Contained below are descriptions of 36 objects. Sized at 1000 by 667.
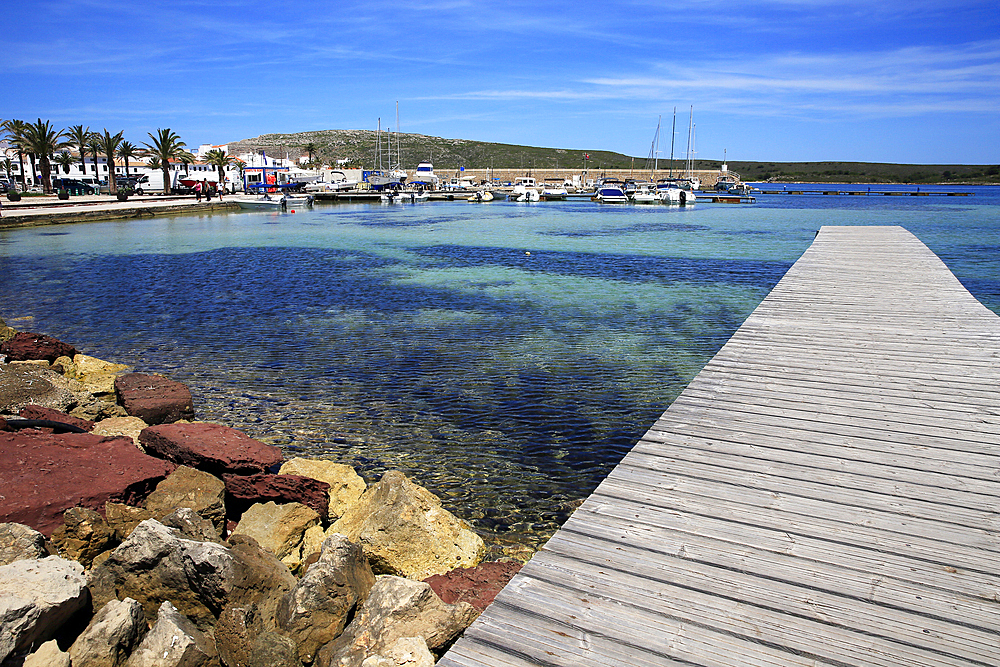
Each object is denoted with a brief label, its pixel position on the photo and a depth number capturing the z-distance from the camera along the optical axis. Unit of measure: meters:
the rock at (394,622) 3.96
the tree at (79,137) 79.66
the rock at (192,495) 6.02
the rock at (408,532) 5.52
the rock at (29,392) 8.38
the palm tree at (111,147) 74.01
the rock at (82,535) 5.14
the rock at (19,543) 4.52
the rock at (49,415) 7.85
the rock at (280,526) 5.89
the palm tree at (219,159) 101.31
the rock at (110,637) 3.86
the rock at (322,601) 4.27
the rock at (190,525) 5.31
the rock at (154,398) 9.09
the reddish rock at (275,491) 6.50
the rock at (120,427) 8.02
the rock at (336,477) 6.92
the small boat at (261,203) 71.94
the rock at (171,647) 3.90
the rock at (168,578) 4.55
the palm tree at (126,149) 86.19
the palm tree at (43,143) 71.06
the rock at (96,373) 10.48
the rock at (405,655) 3.59
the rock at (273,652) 4.04
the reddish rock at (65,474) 5.36
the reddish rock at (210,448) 6.93
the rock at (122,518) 5.50
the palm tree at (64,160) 98.96
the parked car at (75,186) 79.69
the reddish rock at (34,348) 11.25
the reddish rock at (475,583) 4.66
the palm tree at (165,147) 80.19
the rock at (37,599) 3.68
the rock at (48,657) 3.76
